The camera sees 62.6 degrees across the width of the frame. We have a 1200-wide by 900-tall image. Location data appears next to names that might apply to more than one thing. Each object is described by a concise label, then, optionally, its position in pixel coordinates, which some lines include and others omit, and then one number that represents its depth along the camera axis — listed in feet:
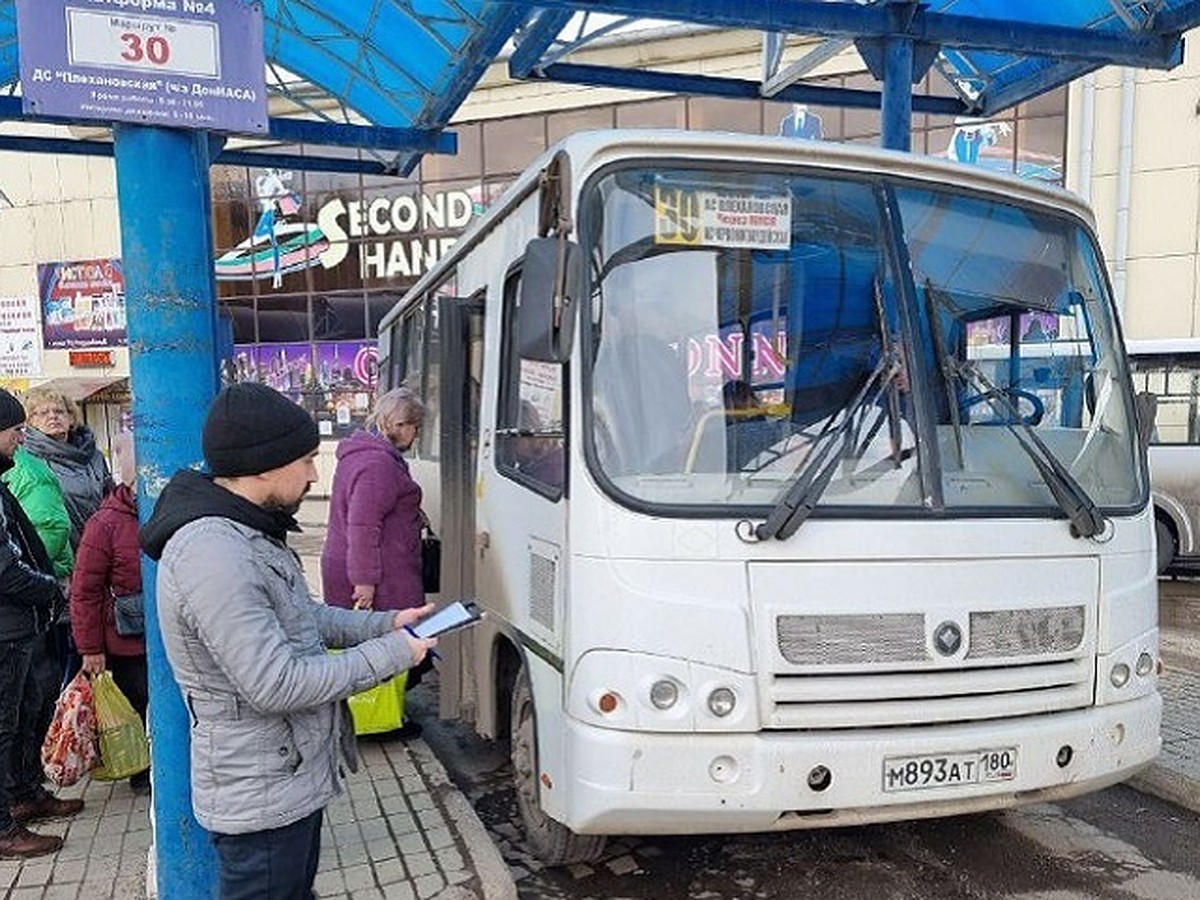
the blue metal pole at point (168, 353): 9.93
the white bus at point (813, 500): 10.02
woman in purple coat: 16.10
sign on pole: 8.92
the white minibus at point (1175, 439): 32.78
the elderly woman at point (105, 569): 13.46
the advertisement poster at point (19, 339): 75.97
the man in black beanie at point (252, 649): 7.14
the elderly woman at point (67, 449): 14.46
